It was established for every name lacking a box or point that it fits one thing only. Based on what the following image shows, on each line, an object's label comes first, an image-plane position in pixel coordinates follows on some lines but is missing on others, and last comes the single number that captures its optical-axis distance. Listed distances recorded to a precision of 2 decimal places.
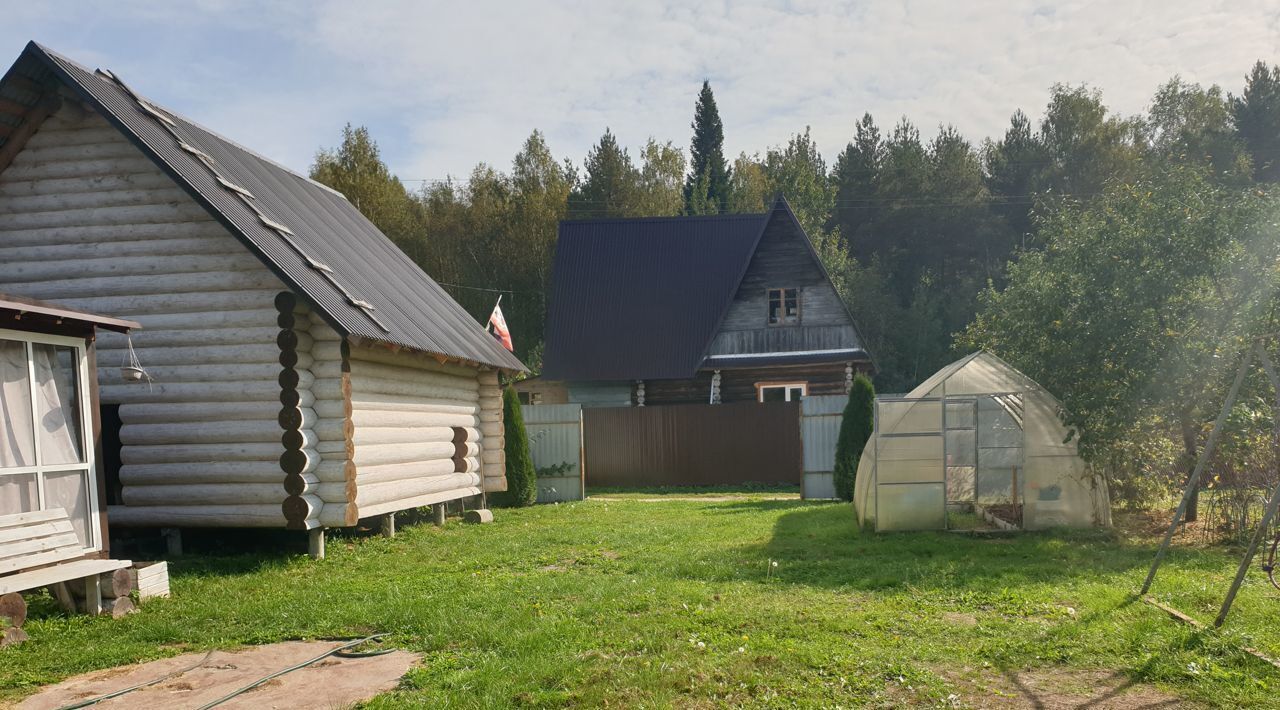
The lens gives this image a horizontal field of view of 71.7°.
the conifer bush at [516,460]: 18.42
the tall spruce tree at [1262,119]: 49.28
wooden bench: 7.93
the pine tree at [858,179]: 50.09
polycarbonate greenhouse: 12.28
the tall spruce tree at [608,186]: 44.28
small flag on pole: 24.66
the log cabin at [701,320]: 25.62
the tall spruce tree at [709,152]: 50.03
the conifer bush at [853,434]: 17.53
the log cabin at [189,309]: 11.11
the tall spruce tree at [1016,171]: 48.94
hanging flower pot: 10.19
